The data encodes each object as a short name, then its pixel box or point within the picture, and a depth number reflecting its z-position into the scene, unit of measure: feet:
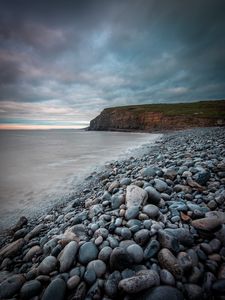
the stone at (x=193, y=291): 4.22
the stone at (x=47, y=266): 5.37
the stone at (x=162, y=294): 4.11
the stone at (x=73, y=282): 4.77
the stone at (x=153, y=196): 8.14
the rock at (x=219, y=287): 4.25
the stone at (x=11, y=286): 4.89
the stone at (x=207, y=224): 5.90
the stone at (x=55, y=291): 4.53
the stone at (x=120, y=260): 5.00
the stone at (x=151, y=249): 5.24
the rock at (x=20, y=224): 9.70
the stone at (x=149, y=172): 11.55
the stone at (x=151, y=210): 7.07
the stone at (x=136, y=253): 5.14
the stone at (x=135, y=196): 7.95
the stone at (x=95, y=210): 8.42
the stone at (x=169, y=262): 4.70
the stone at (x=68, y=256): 5.36
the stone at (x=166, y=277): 4.50
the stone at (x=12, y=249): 7.11
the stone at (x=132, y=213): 7.05
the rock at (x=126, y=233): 6.02
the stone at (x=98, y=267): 5.01
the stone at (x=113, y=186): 10.92
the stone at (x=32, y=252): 6.61
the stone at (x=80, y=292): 4.47
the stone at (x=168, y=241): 5.34
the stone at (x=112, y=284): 4.44
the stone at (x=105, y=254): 5.36
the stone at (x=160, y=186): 9.23
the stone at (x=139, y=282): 4.31
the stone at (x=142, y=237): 5.70
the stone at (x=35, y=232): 8.26
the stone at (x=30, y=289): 4.70
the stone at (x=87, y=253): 5.48
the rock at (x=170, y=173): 10.66
